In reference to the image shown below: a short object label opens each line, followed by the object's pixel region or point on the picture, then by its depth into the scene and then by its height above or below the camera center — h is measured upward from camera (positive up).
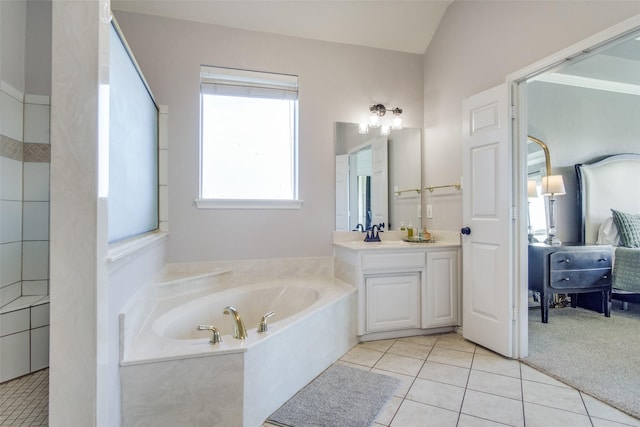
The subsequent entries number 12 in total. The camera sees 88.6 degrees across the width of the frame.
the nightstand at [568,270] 3.07 -0.52
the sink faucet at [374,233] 3.10 -0.16
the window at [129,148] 1.47 +0.37
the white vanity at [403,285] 2.62 -0.57
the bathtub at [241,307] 1.98 -0.65
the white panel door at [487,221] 2.34 -0.04
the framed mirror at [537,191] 3.67 +0.28
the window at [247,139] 2.84 +0.70
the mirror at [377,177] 3.11 +0.38
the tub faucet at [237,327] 1.60 -0.54
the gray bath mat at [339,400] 1.63 -1.01
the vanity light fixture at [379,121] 3.14 +0.92
